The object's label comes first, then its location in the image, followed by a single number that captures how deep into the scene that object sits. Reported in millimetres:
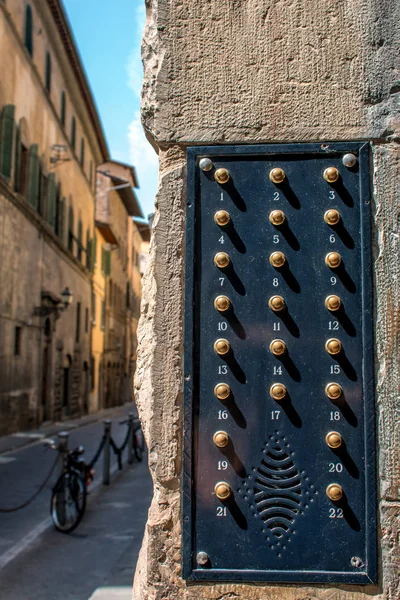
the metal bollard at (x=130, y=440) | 12335
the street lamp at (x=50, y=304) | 20547
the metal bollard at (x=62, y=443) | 7895
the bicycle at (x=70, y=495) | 7133
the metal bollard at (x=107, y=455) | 10027
